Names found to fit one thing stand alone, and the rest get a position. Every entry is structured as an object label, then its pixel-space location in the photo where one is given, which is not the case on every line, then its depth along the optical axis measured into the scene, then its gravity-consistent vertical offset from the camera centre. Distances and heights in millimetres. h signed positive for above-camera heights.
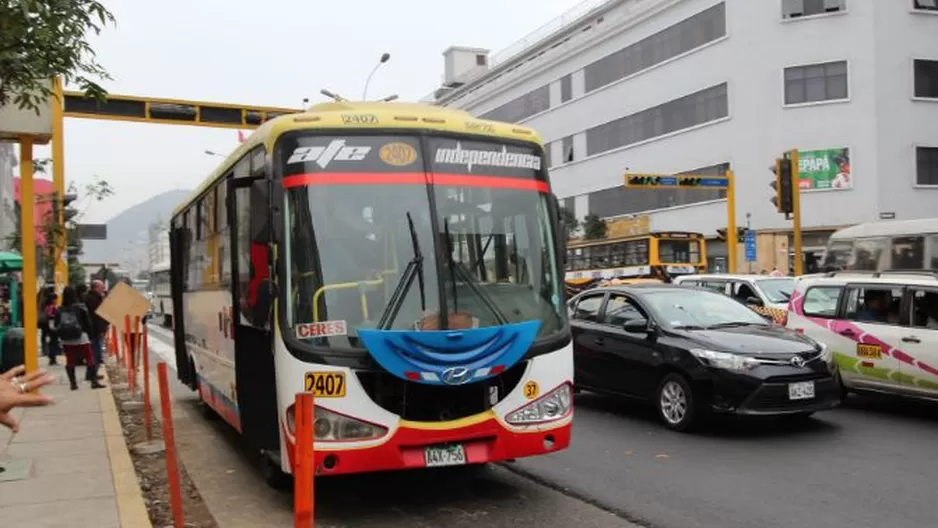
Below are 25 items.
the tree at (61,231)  16375 +893
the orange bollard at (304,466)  3840 -931
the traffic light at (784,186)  20781 +1757
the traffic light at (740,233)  30111 +889
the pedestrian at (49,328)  17906 -1244
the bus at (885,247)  11164 +101
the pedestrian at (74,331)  13078 -937
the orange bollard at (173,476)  5559 -1402
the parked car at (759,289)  14734 -615
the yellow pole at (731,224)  27172 +1108
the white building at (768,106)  37719 +7626
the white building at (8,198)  31672 +3554
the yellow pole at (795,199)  20569 +1402
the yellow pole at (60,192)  16266 +1654
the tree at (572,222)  50406 +2402
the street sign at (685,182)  29562 +2743
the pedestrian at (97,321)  14062 -861
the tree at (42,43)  5250 +1563
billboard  37906 +3933
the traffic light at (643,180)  28911 +2793
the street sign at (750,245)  25984 +369
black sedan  8289 -1063
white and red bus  5688 -187
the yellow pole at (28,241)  11688 +454
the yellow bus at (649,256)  31250 +113
